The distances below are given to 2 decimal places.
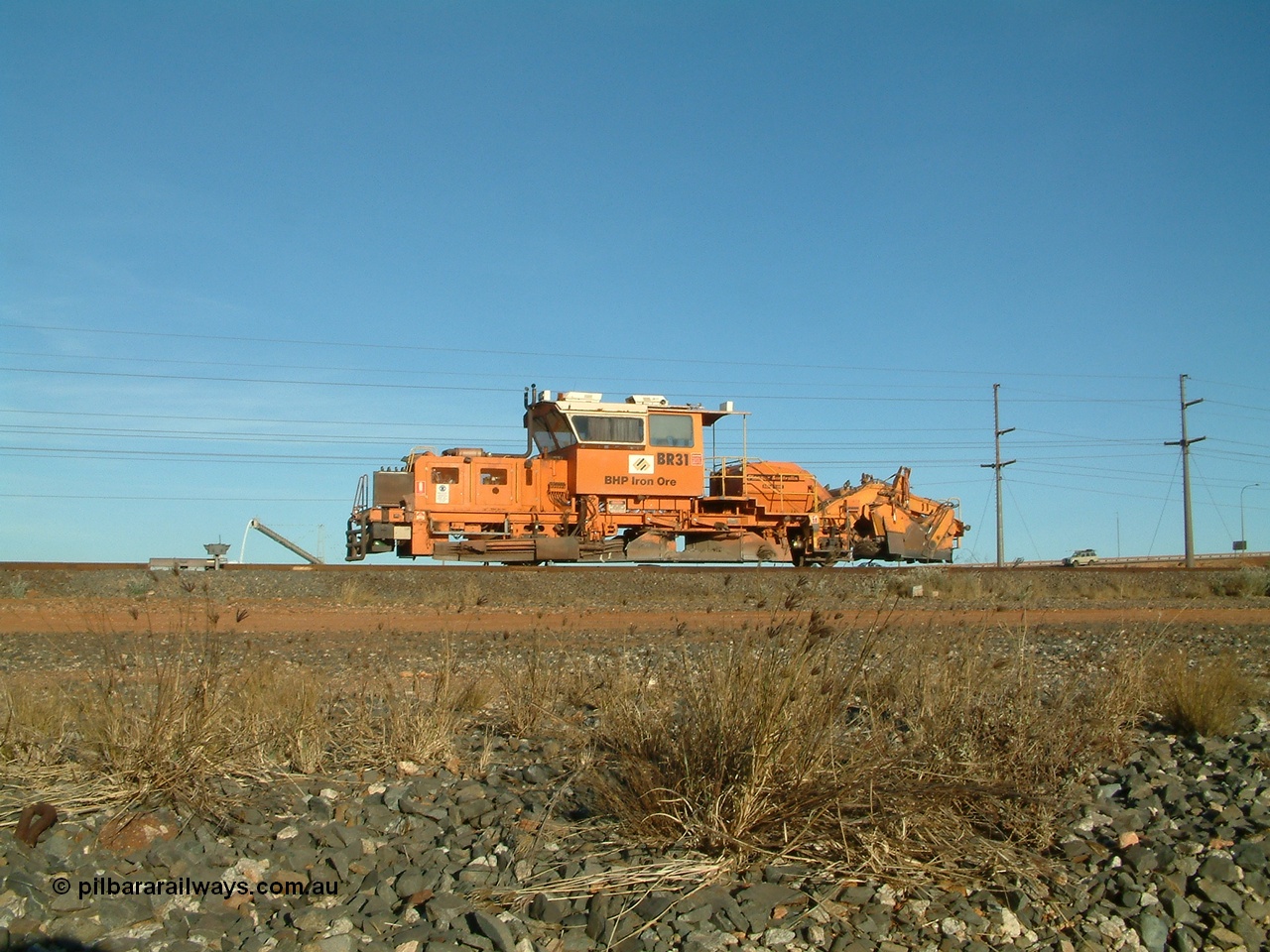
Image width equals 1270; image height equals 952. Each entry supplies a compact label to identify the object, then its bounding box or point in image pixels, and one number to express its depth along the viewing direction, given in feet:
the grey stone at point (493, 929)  11.25
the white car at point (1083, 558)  129.90
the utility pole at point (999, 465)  124.16
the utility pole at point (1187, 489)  119.65
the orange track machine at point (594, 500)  67.31
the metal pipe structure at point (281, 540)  73.80
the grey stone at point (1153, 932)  12.39
